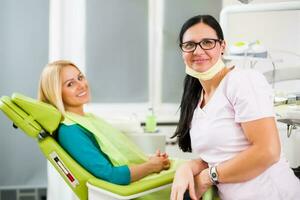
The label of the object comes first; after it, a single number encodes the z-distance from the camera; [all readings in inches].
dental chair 54.0
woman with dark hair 40.5
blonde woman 55.5
